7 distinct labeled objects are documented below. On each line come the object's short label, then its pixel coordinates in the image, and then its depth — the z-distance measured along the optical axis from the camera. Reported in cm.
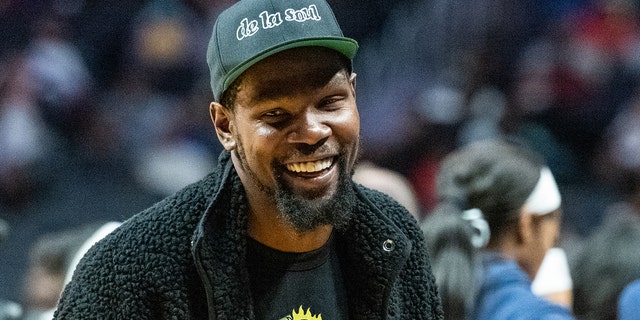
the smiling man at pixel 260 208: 456
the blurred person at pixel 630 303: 593
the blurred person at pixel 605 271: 629
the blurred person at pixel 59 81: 1773
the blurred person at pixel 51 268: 858
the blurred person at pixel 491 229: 695
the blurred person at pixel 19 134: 1667
